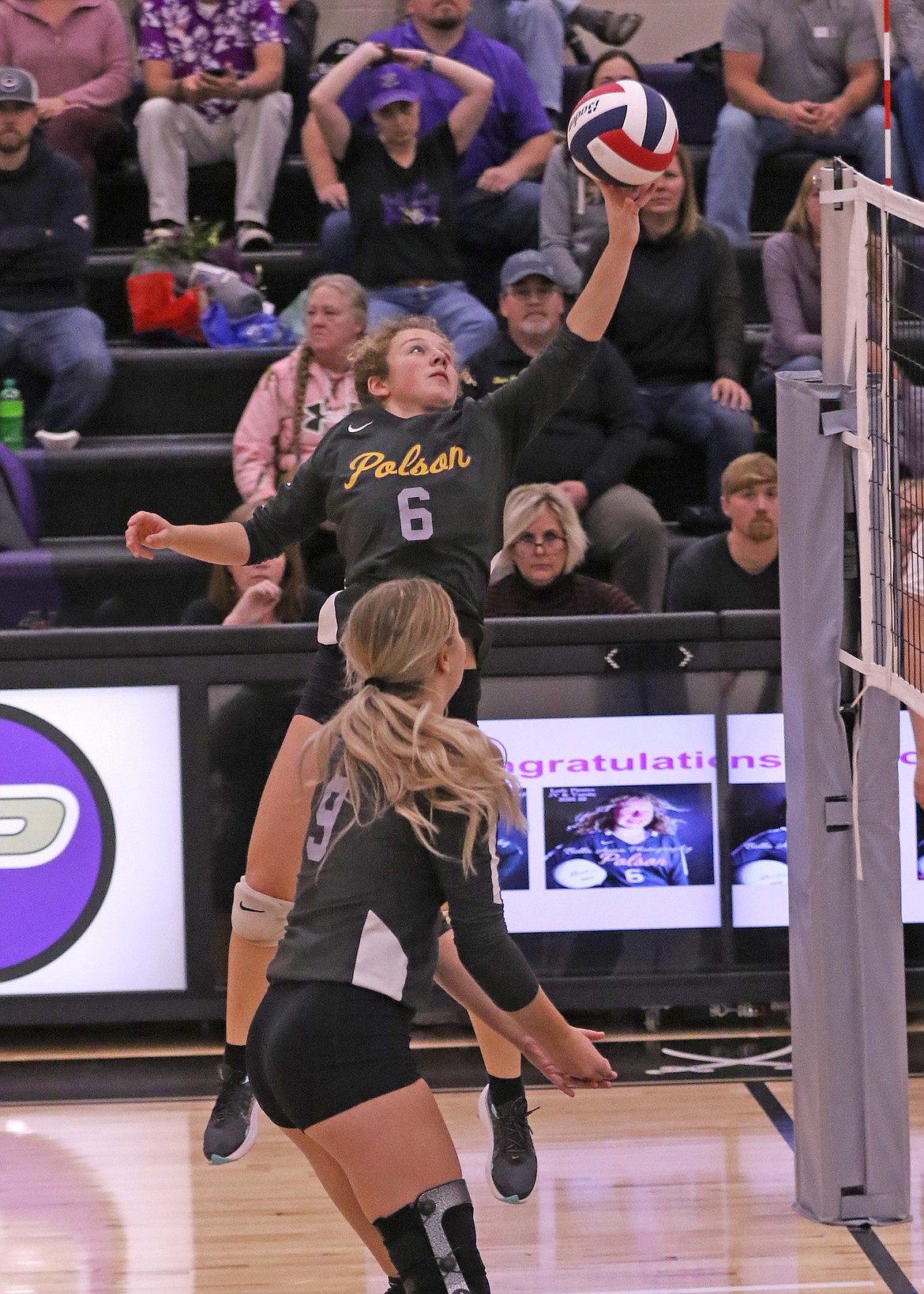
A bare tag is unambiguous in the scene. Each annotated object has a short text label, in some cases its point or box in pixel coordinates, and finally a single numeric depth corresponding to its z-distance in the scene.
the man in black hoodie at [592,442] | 13.93
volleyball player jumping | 7.95
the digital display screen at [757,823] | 12.15
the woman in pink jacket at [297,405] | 13.87
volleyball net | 8.83
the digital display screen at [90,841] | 11.95
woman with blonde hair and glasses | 12.68
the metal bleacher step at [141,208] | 18.66
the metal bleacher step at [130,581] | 14.74
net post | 8.84
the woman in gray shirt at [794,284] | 15.19
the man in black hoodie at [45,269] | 15.55
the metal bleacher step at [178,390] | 16.59
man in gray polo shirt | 16.94
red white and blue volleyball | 7.74
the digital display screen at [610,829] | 12.09
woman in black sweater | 15.12
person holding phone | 16.98
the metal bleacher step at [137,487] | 15.82
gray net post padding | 9.05
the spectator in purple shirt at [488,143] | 16.67
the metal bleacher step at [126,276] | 17.50
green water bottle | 15.45
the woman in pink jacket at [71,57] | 17.39
